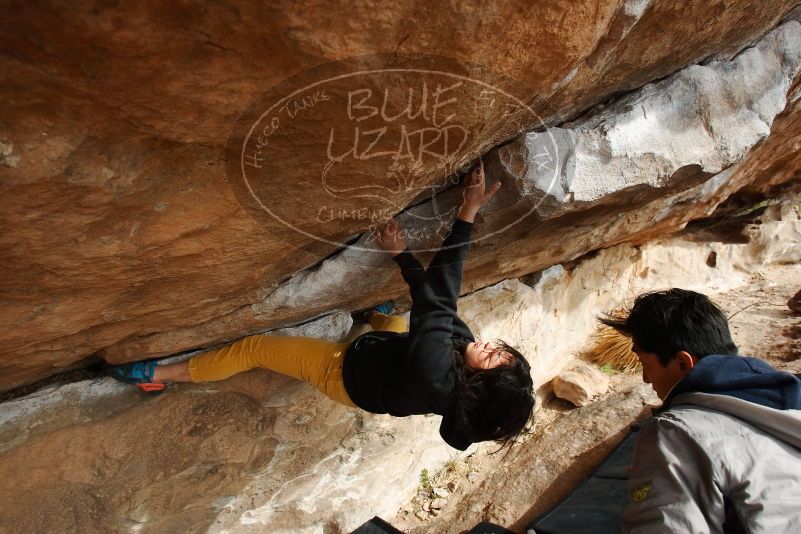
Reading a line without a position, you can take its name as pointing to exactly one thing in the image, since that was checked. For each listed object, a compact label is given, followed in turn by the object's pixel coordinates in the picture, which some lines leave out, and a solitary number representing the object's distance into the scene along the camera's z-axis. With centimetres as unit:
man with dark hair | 122
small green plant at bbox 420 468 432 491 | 328
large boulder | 94
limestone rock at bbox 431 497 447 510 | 315
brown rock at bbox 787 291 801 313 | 447
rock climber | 183
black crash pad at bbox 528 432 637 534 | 276
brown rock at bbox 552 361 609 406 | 376
